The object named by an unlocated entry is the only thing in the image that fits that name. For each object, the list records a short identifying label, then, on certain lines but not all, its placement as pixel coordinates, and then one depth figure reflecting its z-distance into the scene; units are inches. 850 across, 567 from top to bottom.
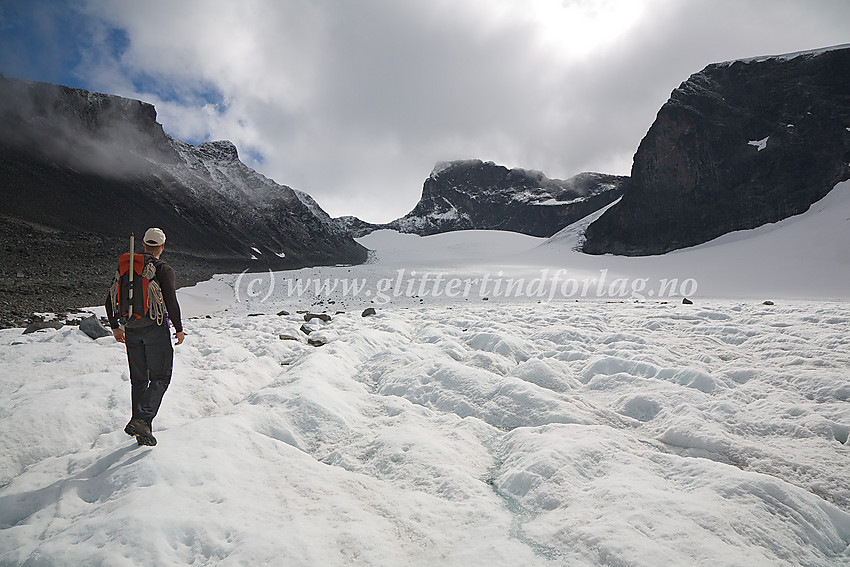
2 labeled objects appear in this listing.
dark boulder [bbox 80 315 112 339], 288.8
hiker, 144.3
